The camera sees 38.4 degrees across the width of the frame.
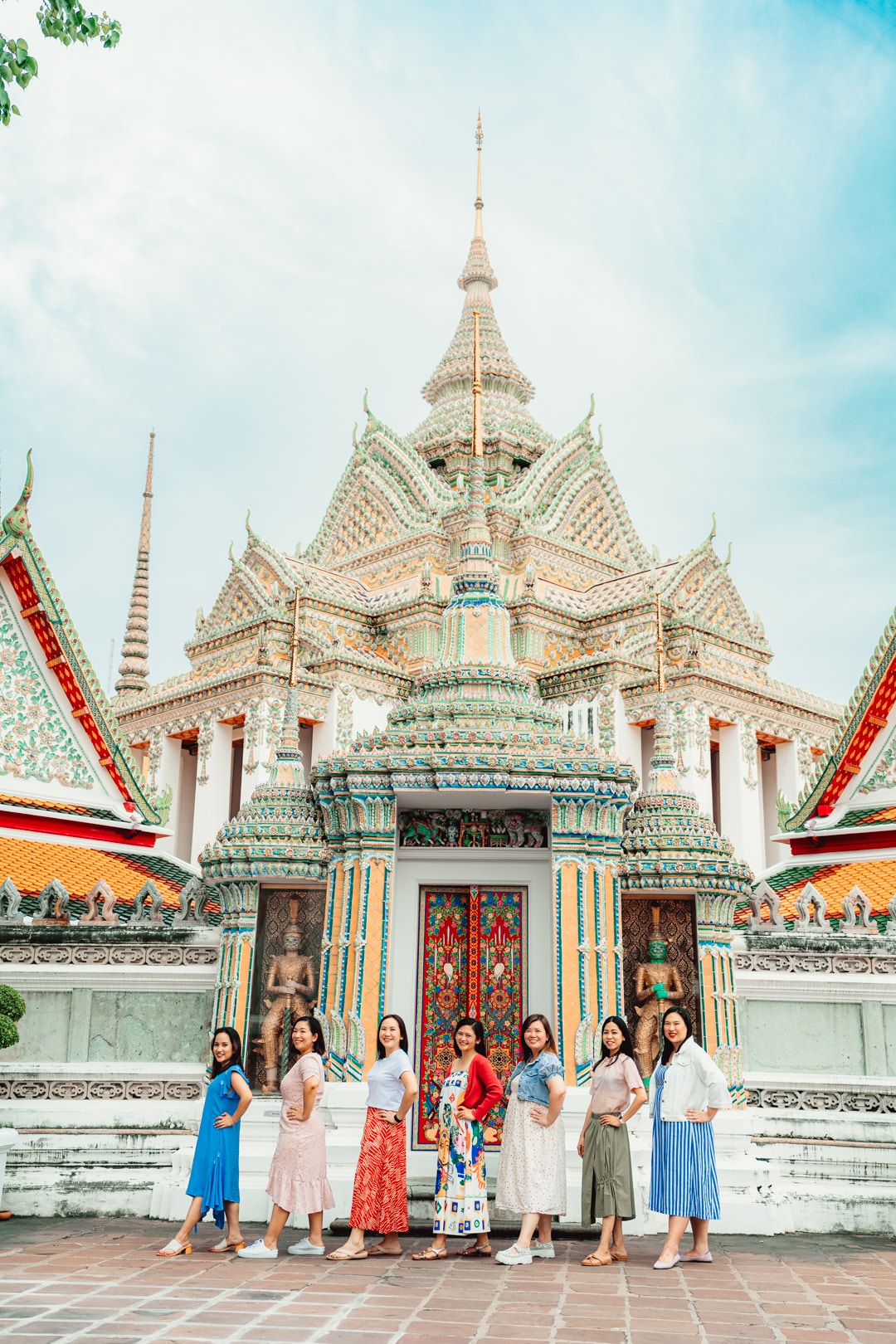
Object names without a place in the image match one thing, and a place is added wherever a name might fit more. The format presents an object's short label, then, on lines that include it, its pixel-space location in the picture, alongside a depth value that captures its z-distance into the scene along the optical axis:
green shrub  7.94
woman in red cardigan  6.52
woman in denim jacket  6.42
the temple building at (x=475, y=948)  8.01
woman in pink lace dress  6.50
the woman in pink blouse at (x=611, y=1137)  6.47
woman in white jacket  6.38
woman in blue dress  6.50
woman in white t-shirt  6.47
